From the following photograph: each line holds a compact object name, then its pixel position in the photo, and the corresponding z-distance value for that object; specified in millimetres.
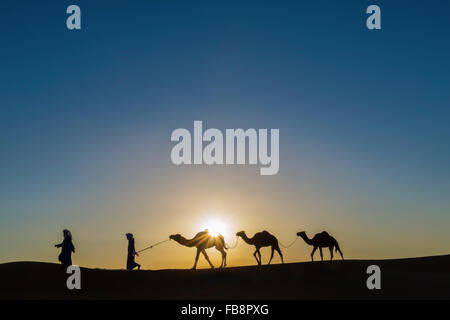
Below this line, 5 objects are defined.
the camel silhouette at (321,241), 28859
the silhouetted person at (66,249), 24891
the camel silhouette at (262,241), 28875
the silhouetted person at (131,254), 26312
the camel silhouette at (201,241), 26906
